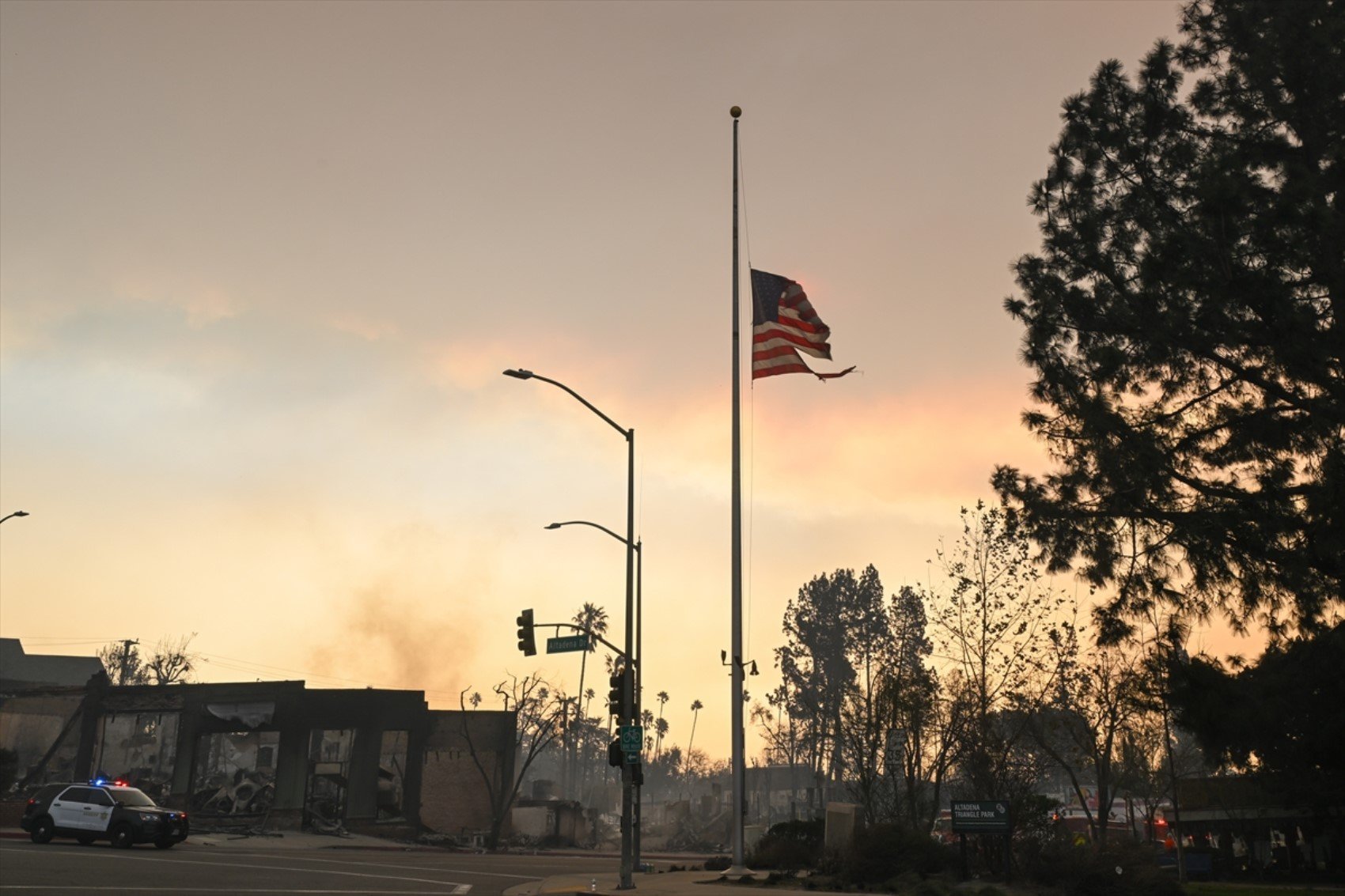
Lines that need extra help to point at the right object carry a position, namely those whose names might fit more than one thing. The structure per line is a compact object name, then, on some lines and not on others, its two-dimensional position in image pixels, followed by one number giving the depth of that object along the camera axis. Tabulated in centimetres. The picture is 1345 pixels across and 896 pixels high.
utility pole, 11975
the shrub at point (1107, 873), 2264
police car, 3122
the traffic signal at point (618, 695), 2547
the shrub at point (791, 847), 3125
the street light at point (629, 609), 2405
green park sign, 2450
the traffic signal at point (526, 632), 2997
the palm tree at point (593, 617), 15500
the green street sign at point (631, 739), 2558
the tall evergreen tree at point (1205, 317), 1994
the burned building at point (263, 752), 5944
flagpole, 2366
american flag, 2508
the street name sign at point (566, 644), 2973
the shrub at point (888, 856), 2552
